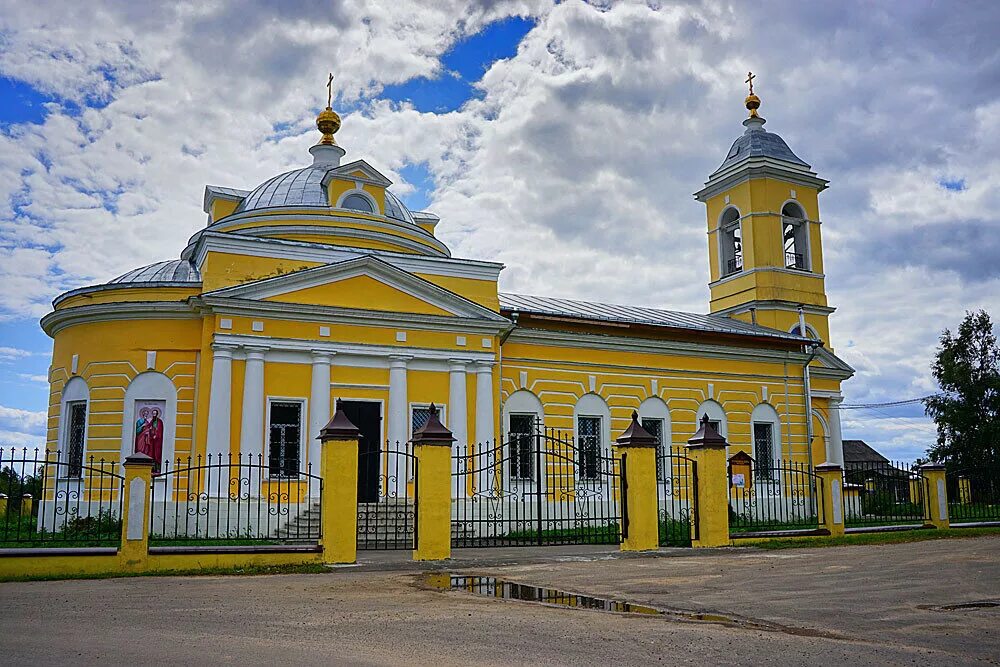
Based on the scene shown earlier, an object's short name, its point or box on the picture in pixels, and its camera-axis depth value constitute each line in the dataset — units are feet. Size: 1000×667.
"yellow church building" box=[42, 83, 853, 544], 61.87
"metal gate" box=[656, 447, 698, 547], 48.91
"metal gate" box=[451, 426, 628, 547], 55.26
